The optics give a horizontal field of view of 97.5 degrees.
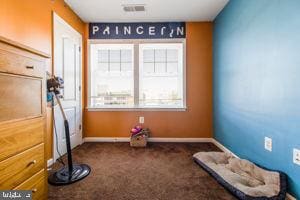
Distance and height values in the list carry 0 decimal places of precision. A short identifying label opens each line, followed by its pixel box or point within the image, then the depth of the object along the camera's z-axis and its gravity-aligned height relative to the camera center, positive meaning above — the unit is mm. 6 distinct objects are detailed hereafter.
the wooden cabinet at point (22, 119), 726 -126
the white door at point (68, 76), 1854 +362
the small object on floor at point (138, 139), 2327 -719
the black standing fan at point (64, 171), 1383 -847
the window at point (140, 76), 2600 +445
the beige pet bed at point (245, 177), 1087 -788
